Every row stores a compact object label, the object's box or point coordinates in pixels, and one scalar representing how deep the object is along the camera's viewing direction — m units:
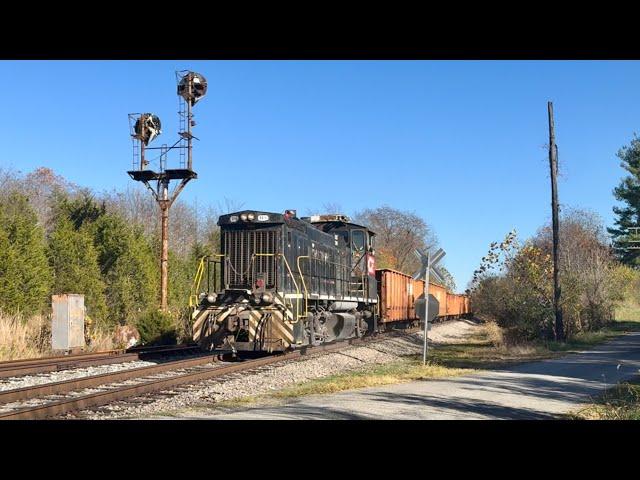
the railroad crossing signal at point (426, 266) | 15.71
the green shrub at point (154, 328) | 22.62
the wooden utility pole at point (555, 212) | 24.45
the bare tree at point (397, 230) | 75.75
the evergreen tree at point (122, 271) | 25.72
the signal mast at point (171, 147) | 26.91
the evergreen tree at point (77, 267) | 22.92
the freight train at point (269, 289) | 15.55
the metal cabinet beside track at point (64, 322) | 18.23
